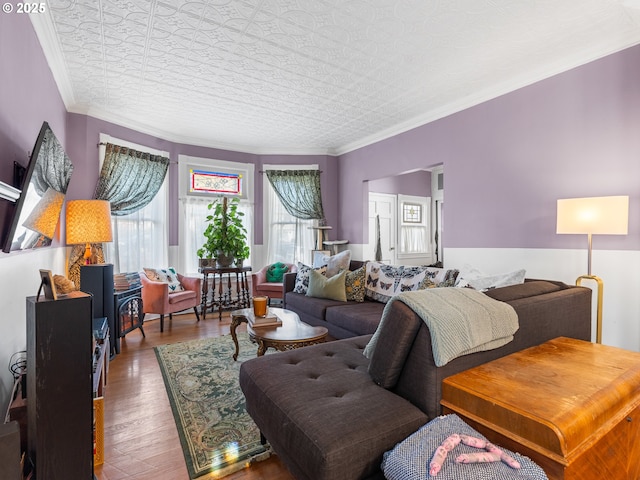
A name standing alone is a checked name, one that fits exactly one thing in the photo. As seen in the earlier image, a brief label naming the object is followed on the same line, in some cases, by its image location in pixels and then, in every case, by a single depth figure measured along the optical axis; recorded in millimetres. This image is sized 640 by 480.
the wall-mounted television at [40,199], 1680
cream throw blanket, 1352
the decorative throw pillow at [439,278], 3052
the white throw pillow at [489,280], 2373
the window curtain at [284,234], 5871
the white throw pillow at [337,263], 4141
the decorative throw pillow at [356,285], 3793
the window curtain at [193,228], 5227
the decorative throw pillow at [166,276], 4363
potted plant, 4949
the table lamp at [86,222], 3076
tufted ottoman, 1145
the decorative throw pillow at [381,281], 3602
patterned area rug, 1765
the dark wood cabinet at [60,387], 1286
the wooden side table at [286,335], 2412
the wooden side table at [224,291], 4859
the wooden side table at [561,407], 1027
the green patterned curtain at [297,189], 5828
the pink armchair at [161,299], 4086
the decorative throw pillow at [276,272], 5355
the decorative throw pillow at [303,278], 4242
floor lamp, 2328
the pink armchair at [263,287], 5074
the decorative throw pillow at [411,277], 3301
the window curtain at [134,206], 4195
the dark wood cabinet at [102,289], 3109
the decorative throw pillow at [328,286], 3791
